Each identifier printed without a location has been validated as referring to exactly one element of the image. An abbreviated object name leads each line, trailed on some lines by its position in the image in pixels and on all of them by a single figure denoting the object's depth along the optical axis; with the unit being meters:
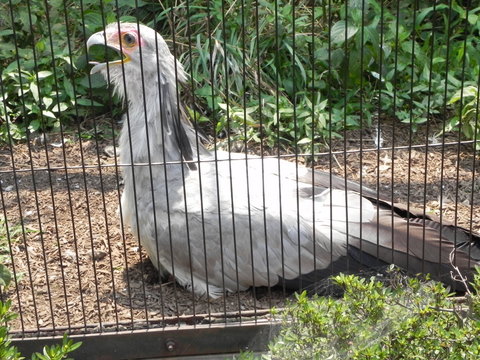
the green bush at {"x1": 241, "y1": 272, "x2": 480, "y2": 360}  2.89
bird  4.38
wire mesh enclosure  4.34
